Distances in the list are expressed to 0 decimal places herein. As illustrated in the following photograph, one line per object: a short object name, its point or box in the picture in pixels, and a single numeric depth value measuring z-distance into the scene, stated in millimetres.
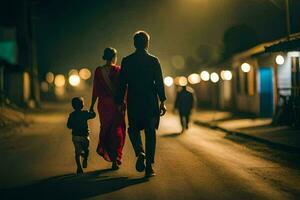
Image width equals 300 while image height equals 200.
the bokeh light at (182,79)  49809
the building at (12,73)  45188
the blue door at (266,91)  29797
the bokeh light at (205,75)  37184
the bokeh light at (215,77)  32062
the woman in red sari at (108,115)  10773
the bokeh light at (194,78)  46312
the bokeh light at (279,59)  23586
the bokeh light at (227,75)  30828
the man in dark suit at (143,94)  9859
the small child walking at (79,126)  10523
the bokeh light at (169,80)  53144
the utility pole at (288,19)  21797
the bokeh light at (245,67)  28609
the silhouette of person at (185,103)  23297
